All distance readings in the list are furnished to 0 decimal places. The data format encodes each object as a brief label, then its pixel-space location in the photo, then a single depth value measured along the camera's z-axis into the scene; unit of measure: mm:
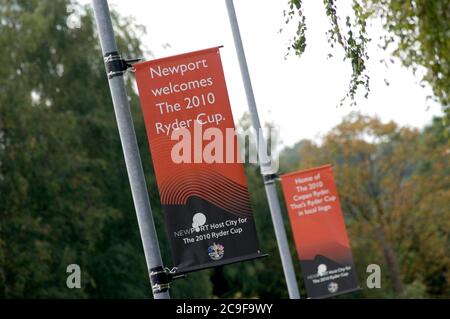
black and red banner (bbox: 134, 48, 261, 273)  12406
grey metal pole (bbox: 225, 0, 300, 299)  24406
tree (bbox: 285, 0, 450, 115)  10469
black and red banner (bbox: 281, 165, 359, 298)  25875
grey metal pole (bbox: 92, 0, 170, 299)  11797
